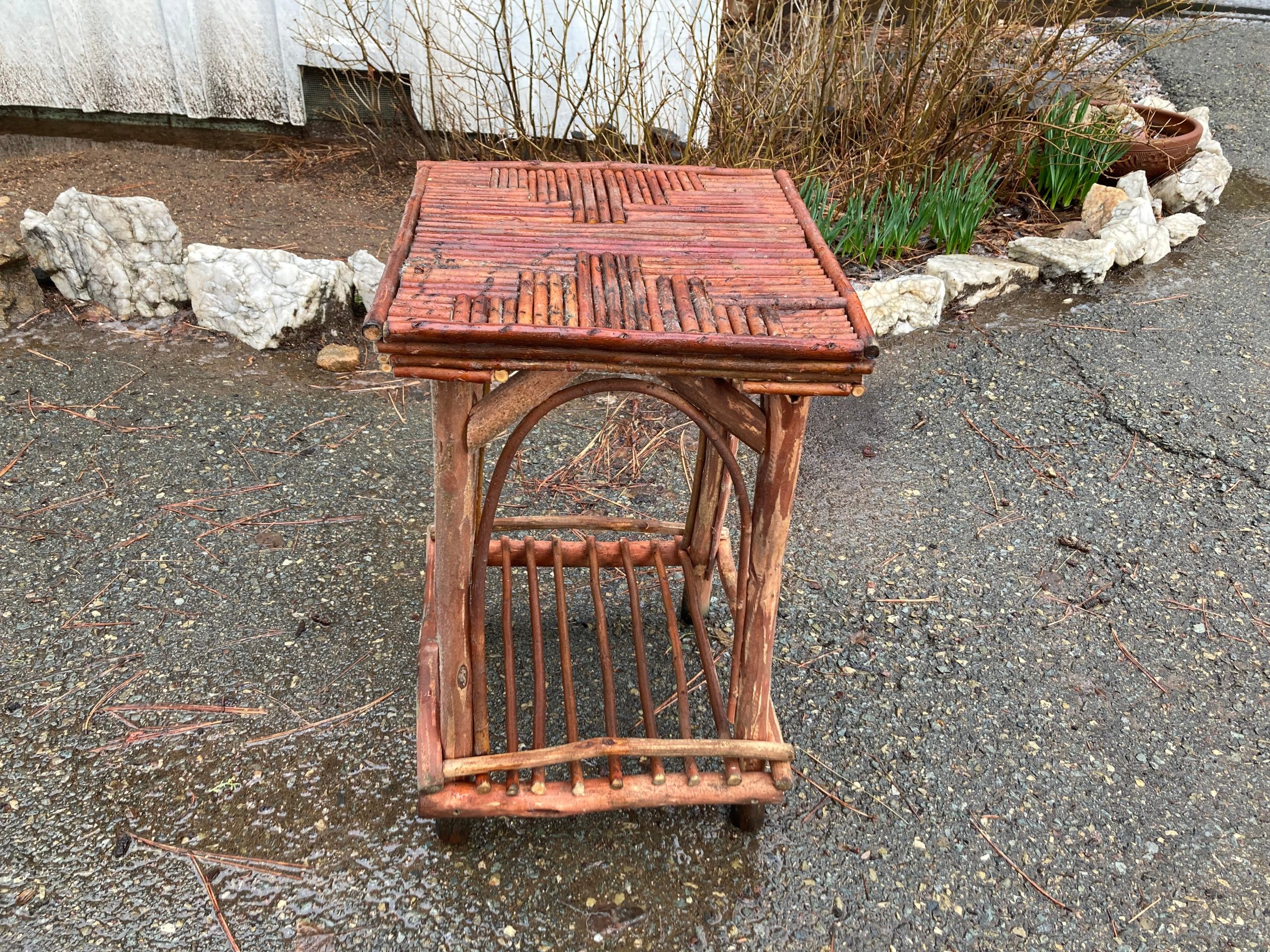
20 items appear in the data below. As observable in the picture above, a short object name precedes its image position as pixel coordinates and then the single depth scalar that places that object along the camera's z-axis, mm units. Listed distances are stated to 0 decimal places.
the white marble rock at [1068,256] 4219
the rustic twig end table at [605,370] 1409
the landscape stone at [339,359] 3420
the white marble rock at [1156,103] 5395
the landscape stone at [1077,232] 4570
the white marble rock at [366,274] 3514
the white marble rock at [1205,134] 5286
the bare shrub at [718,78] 4027
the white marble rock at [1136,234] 4336
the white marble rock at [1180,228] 4676
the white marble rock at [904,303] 3879
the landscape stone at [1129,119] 4777
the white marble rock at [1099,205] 4527
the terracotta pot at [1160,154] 4789
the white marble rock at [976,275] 4055
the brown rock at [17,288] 3367
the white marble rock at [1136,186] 4684
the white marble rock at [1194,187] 4875
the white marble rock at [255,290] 3436
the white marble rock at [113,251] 3428
